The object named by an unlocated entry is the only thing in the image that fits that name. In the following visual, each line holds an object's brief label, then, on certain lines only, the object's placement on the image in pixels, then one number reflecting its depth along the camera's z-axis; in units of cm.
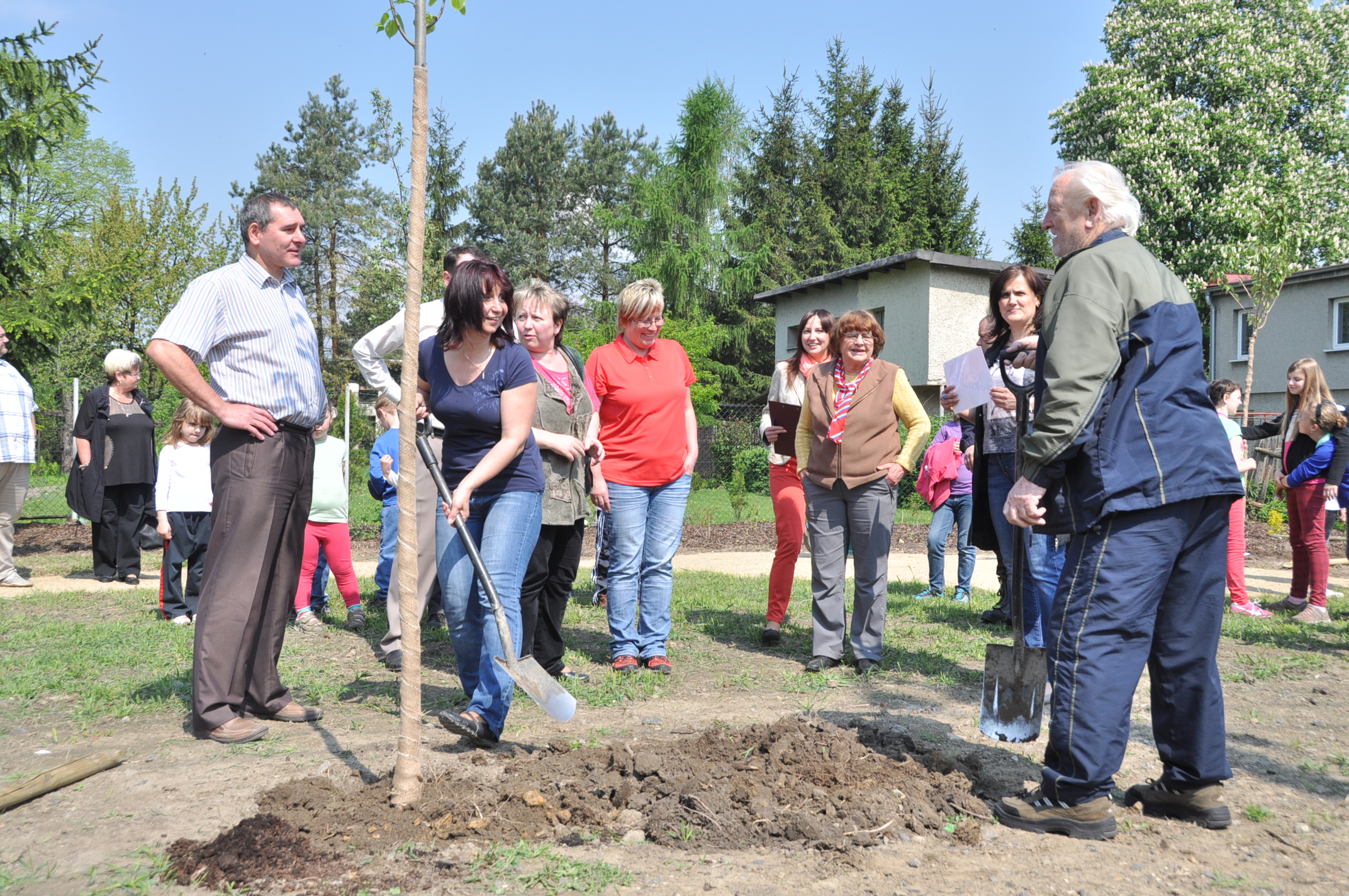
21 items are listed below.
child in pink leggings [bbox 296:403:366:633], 671
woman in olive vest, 502
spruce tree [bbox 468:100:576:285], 3709
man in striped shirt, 407
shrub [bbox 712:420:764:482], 2398
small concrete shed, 2506
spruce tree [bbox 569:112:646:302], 3834
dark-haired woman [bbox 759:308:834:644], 629
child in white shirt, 690
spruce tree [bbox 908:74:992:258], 3812
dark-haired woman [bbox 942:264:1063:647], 471
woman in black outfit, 890
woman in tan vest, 544
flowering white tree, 2959
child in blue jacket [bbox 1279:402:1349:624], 720
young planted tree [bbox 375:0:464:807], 308
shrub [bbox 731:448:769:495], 2272
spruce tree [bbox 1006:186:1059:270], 3625
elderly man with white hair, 312
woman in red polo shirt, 546
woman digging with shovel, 383
